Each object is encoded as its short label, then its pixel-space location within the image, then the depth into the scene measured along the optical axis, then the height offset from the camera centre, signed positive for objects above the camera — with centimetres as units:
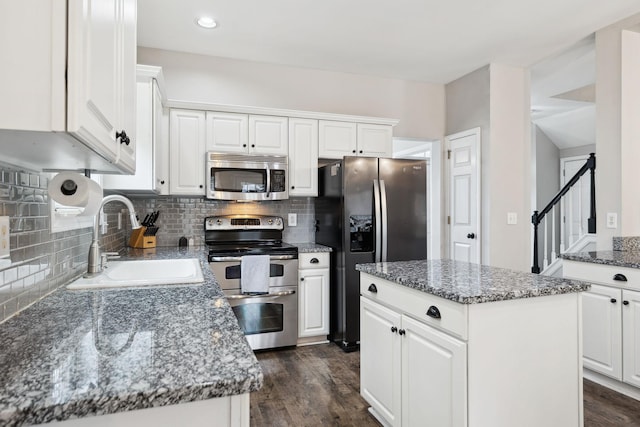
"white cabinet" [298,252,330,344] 330 -71
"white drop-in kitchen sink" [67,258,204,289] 153 -28
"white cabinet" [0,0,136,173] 66 +26
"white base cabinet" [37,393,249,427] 67 -37
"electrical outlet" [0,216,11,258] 104 -6
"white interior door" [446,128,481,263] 391 +24
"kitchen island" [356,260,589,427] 146 -56
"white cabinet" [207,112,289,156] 332 +76
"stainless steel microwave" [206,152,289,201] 325 +35
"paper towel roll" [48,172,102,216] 121 +9
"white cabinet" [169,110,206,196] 320 +56
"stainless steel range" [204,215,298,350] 306 -64
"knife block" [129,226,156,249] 313 -20
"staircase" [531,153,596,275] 422 -25
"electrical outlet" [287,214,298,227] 384 -3
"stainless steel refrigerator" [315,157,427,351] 325 -4
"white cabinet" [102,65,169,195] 249 +54
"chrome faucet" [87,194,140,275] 176 -16
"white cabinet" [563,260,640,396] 232 -68
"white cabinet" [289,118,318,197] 354 +57
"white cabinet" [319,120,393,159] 365 +78
